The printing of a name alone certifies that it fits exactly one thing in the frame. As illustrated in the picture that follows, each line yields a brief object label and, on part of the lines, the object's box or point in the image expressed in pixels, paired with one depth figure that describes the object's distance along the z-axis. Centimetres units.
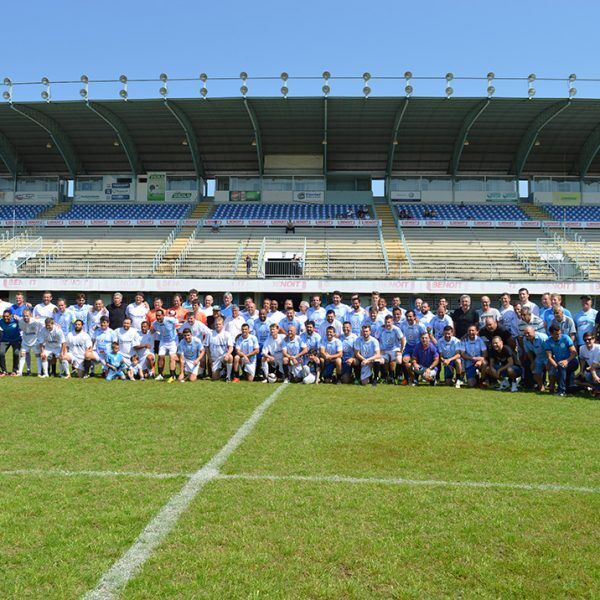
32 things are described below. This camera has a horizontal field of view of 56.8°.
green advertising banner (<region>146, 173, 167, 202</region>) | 3675
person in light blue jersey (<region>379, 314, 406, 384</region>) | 1126
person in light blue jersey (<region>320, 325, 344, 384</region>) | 1123
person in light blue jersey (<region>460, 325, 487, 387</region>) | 1083
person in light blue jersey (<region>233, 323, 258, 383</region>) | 1130
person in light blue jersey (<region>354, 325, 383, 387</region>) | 1102
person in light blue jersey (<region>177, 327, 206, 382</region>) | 1130
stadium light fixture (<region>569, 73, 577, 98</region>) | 2945
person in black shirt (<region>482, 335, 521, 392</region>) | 1047
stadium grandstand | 2781
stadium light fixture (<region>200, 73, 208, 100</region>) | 2974
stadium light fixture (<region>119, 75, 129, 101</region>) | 3022
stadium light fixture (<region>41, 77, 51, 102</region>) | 3044
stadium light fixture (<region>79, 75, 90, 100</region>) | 3022
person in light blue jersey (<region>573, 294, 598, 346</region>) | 1104
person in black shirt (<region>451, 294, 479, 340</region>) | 1171
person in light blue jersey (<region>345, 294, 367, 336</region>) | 1220
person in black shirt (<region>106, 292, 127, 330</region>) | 1290
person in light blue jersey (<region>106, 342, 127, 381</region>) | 1146
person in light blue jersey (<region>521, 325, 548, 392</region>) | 1025
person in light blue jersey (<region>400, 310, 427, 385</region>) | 1155
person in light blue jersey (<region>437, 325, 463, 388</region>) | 1095
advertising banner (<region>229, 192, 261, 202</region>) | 3653
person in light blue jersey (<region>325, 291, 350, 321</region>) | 1241
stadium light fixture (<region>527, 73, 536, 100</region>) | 2921
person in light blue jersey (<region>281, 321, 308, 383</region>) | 1123
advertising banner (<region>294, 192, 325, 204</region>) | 3616
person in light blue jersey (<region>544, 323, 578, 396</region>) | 980
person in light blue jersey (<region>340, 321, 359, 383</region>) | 1126
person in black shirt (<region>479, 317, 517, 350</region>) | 1095
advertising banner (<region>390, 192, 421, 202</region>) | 3600
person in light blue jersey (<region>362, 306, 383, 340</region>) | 1162
